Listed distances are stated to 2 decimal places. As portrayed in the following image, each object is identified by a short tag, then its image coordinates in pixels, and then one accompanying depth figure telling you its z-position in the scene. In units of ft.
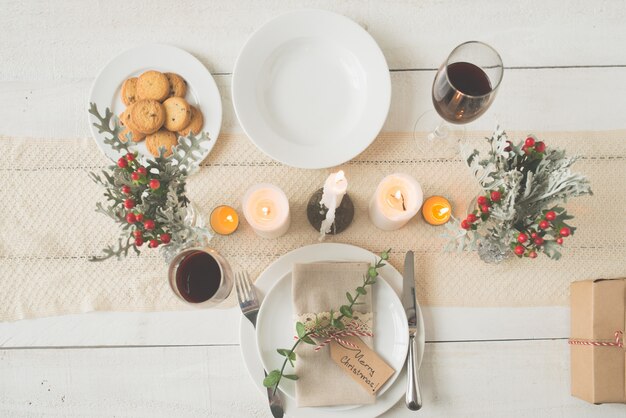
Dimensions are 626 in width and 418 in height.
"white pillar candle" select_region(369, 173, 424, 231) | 2.63
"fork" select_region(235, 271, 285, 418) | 2.68
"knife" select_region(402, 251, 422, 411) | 2.65
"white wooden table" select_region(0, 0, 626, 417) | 2.91
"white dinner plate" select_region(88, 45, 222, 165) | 2.89
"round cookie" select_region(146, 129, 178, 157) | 2.78
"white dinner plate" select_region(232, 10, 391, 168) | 2.86
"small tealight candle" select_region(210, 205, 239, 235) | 2.88
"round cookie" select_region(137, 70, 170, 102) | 2.83
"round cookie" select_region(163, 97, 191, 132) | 2.78
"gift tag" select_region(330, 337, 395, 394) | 2.64
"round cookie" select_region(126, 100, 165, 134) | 2.75
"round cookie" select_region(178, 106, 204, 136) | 2.82
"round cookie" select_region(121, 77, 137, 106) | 2.86
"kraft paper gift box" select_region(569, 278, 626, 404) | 2.61
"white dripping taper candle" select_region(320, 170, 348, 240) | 2.33
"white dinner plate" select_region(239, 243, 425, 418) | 2.77
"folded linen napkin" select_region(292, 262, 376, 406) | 2.64
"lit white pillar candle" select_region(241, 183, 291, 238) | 2.63
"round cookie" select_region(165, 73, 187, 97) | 2.88
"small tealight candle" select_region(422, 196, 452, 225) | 2.89
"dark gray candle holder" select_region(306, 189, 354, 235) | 2.86
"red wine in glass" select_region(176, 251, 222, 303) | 2.44
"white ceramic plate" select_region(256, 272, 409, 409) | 2.71
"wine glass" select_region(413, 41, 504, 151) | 2.43
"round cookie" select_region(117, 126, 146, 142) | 2.79
